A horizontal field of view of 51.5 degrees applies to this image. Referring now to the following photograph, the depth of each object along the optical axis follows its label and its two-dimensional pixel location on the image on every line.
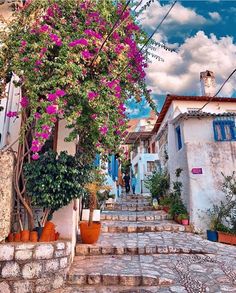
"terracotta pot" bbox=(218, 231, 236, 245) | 7.51
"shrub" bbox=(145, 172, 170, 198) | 12.88
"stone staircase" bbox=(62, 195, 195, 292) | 4.38
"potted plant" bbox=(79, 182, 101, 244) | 6.17
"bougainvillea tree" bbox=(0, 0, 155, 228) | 4.38
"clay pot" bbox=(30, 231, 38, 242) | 4.38
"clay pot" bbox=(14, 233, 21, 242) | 4.38
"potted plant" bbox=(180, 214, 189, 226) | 8.91
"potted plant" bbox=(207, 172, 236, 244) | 7.66
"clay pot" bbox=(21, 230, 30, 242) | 4.36
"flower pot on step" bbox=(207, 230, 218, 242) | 7.74
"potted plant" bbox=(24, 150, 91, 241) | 4.47
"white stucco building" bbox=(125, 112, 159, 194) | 22.79
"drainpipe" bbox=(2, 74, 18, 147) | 5.90
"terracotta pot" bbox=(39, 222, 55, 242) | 4.47
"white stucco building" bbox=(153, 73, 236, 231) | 8.80
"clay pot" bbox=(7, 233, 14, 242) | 4.40
